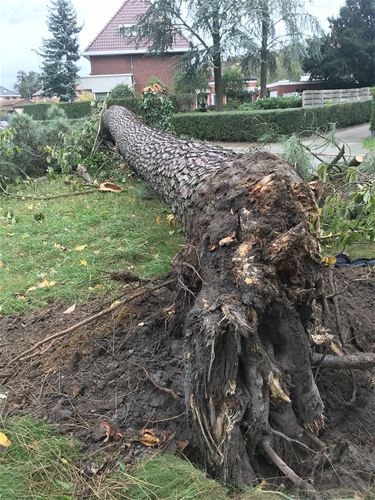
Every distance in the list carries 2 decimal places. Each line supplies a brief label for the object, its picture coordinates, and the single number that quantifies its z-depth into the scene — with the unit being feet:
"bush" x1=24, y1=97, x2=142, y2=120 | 90.07
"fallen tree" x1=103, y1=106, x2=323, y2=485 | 6.08
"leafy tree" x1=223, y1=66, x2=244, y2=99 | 103.91
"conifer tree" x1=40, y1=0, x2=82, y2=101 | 145.69
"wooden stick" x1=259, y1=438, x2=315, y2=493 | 5.87
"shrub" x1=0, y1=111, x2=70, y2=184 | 29.68
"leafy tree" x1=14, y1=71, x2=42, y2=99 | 259.80
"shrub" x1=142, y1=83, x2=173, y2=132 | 34.83
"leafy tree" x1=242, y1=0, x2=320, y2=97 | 81.45
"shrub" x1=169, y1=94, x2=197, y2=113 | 86.94
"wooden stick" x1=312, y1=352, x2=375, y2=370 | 7.23
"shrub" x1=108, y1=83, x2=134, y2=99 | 77.77
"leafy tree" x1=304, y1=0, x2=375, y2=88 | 119.03
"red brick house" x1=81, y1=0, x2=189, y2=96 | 111.86
